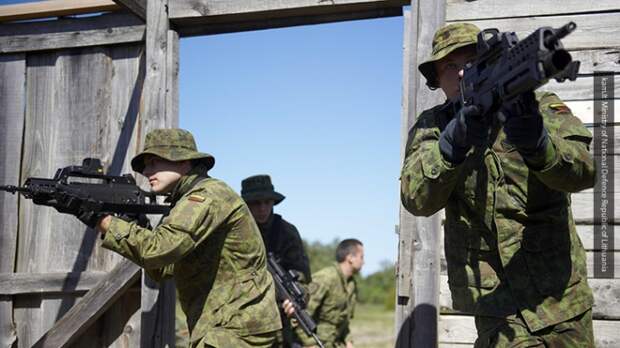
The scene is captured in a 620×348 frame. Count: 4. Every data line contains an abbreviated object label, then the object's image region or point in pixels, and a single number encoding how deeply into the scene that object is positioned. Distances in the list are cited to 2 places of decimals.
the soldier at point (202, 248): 4.43
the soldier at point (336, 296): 9.56
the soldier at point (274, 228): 7.10
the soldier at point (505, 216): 3.19
